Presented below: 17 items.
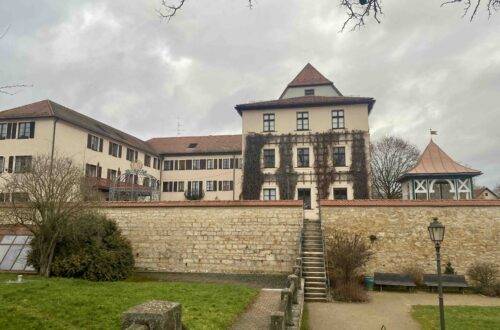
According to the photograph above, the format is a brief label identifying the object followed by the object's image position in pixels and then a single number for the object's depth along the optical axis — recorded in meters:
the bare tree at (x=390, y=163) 42.53
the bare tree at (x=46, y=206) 16.34
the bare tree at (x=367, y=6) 4.73
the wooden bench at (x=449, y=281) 17.08
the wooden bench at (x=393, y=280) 17.12
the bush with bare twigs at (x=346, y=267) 15.12
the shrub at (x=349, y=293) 14.91
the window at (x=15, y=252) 18.47
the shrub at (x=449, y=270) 18.56
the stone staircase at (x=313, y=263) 15.28
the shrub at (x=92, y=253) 16.02
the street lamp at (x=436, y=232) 9.91
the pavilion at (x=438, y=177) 22.91
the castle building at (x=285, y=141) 28.80
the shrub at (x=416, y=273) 18.10
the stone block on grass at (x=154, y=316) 3.45
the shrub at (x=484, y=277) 16.95
